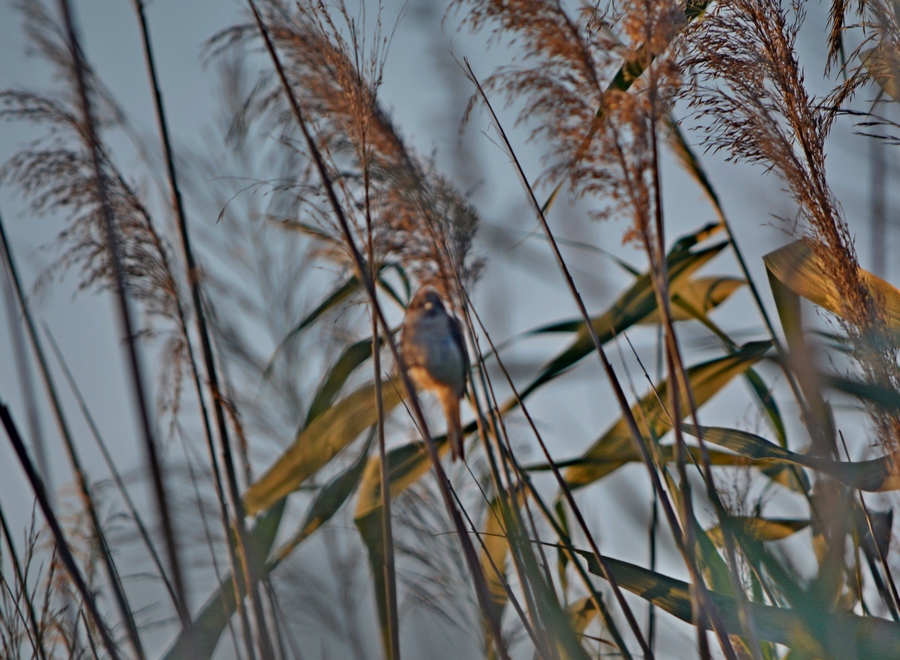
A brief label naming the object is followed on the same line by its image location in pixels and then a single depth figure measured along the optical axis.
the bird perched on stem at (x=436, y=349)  12.82
